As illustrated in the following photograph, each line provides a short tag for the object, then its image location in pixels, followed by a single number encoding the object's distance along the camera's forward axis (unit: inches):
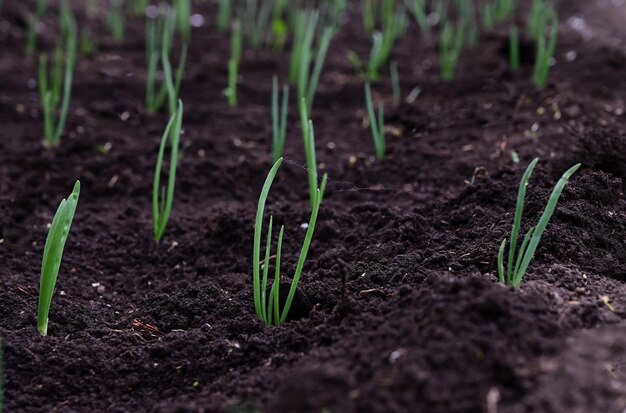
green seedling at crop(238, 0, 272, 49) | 147.0
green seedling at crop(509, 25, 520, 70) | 122.0
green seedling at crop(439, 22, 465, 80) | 129.8
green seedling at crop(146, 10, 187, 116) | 98.5
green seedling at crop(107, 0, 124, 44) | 149.8
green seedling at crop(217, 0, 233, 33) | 154.6
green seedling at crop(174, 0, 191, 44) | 147.9
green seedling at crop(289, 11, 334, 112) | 107.5
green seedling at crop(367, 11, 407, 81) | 126.0
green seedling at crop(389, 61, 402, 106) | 116.6
